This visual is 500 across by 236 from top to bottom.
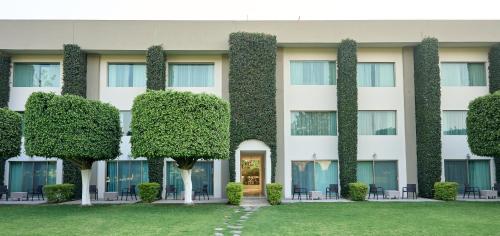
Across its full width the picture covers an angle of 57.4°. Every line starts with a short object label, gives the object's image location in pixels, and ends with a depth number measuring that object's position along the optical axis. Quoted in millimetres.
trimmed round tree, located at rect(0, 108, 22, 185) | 21234
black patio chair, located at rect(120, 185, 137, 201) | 25717
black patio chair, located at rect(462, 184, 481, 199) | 25938
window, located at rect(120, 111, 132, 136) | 27219
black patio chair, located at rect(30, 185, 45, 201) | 25469
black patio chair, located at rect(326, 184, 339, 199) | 25562
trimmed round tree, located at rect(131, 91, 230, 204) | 20359
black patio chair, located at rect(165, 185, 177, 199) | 26109
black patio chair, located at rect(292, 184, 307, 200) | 25062
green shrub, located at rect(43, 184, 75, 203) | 24203
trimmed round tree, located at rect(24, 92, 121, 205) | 19906
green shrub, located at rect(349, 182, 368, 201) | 24316
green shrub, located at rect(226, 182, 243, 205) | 22562
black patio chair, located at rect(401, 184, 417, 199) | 25609
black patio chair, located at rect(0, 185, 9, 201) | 24655
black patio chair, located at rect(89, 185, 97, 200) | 25734
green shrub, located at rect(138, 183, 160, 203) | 23984
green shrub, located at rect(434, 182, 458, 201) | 24328
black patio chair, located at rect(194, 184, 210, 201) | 25422
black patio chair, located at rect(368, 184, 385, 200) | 25234
